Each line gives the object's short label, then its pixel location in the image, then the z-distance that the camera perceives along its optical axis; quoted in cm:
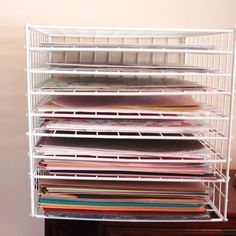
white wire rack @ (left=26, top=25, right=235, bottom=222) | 68
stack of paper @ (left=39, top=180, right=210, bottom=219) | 74
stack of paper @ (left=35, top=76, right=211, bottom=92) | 72
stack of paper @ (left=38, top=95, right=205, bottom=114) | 72
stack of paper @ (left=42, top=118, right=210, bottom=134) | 71
